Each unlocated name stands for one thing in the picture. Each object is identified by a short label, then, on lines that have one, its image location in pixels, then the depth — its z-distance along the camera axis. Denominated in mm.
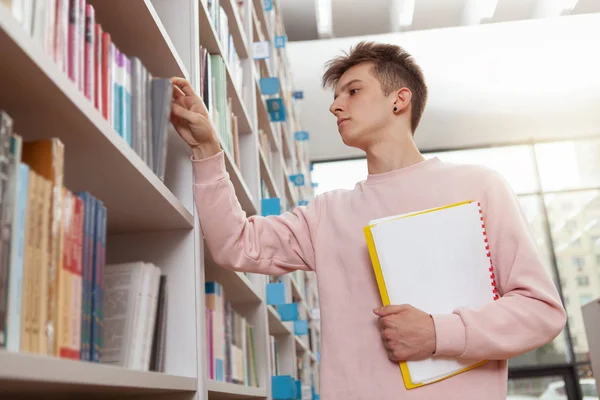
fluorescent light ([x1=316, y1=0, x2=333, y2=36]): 4988
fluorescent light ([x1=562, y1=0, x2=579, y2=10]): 5127
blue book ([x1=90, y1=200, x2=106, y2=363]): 885
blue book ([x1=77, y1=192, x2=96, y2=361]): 850
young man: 1196
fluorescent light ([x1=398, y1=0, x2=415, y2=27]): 5055
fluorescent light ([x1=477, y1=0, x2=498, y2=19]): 5102
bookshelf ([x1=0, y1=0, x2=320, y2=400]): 724
